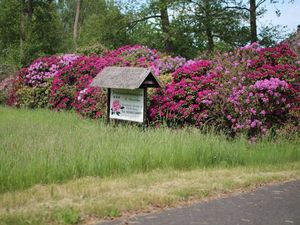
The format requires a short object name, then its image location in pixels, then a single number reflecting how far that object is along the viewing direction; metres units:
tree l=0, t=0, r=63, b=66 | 33.72
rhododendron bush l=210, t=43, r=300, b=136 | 12.74
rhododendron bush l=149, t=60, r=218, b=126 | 13.78
